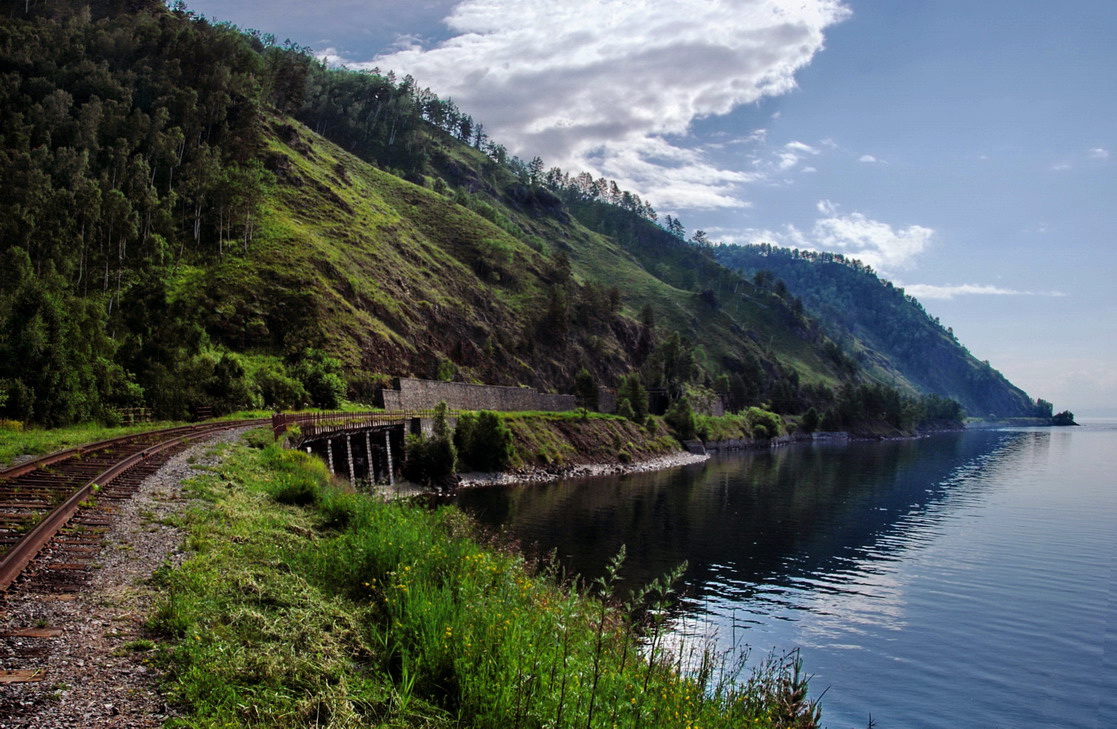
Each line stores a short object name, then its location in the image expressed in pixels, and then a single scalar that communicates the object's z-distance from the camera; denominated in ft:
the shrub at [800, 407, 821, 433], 525.75
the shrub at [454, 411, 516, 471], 198.08
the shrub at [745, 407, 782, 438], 453.17
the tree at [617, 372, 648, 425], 327.88
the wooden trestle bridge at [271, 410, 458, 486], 133.28
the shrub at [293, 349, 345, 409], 214.48
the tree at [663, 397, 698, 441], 356.14
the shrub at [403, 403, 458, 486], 177.58
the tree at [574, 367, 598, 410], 333.83
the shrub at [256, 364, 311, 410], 194.28
